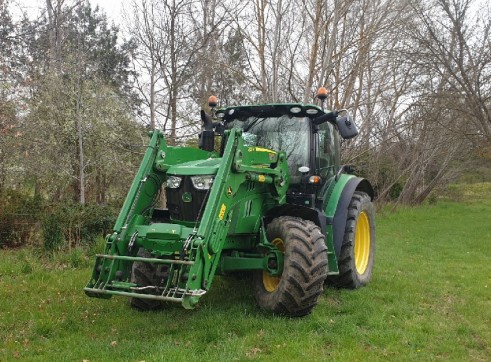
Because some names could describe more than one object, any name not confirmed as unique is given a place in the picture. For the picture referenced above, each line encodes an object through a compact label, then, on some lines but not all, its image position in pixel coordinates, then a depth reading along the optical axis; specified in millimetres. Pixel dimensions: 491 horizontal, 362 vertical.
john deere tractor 5020
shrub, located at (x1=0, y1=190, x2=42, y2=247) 11828
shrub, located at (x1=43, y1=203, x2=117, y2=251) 9773
